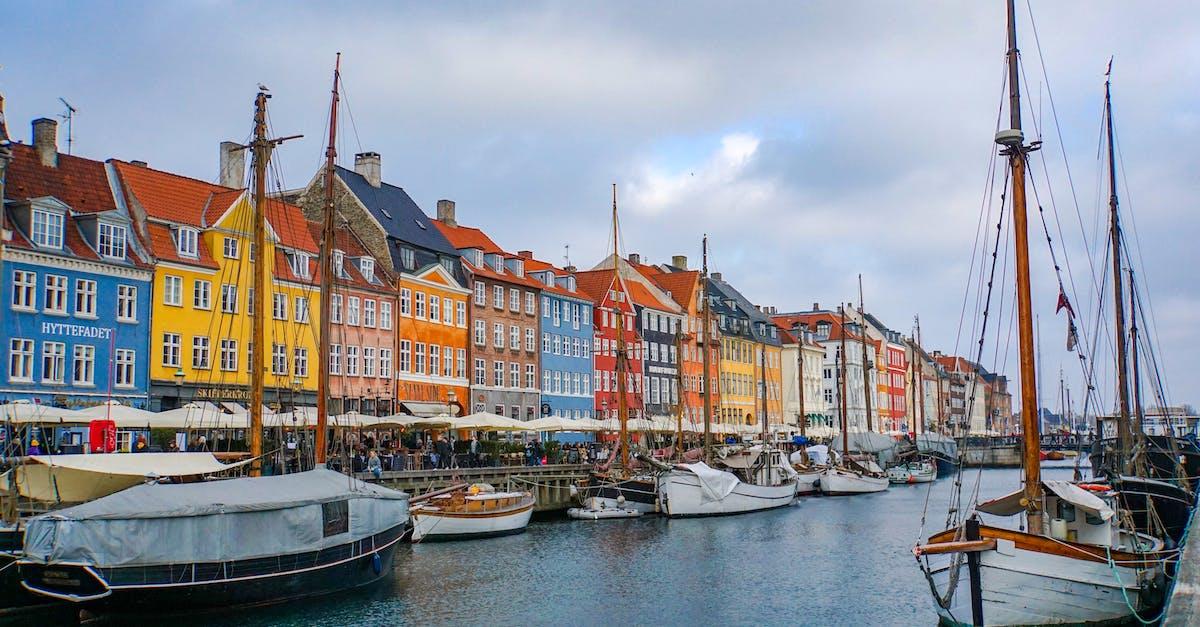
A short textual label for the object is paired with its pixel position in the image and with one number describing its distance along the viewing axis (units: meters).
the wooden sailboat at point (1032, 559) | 20.14
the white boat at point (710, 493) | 52.44
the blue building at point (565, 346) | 77.69
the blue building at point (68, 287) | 43.09
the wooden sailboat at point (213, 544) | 23.62
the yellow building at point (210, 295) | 49.00
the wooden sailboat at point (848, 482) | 71.62
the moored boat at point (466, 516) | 40.19
